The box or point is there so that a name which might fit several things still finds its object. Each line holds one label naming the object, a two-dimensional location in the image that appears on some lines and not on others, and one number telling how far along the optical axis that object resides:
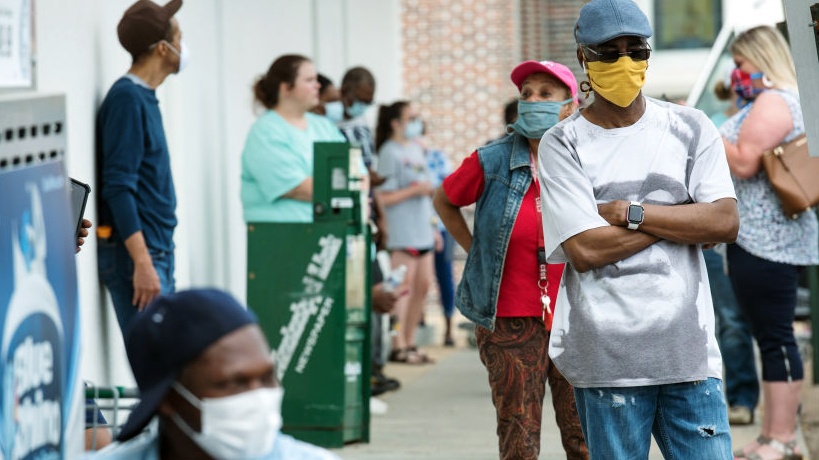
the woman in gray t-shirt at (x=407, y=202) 19.15
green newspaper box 12.59
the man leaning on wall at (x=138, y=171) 10.70
